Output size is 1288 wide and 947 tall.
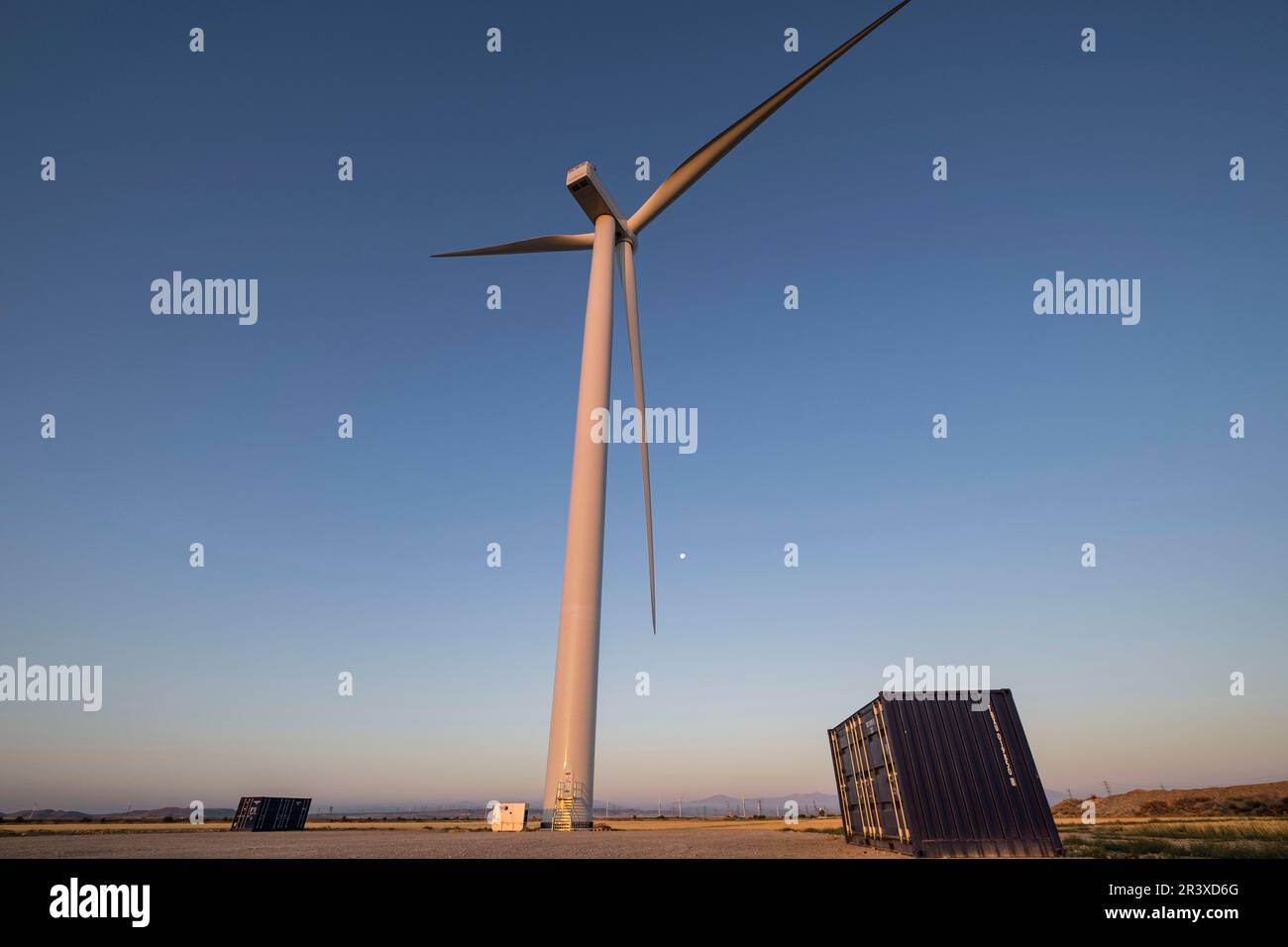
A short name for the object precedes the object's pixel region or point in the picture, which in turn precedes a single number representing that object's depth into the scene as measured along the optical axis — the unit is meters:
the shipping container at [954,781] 20.53
